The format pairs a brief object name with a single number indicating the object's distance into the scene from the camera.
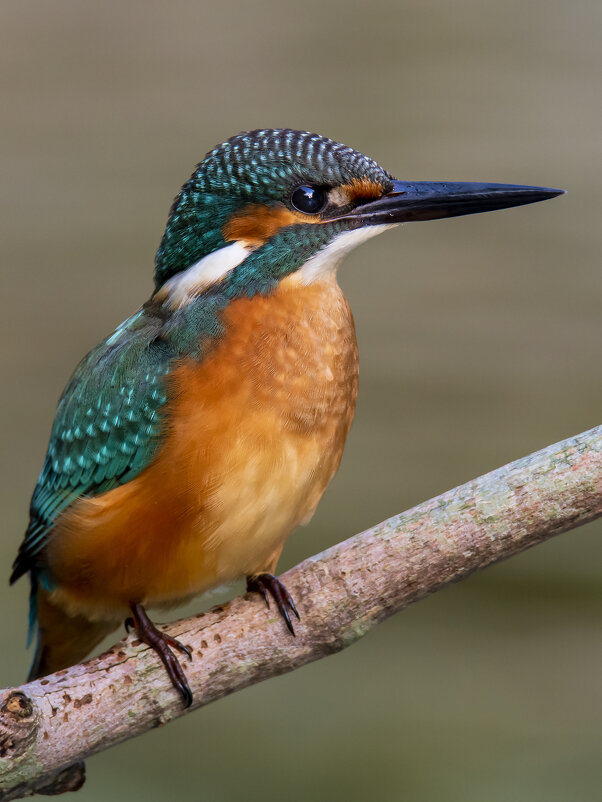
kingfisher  3.05
